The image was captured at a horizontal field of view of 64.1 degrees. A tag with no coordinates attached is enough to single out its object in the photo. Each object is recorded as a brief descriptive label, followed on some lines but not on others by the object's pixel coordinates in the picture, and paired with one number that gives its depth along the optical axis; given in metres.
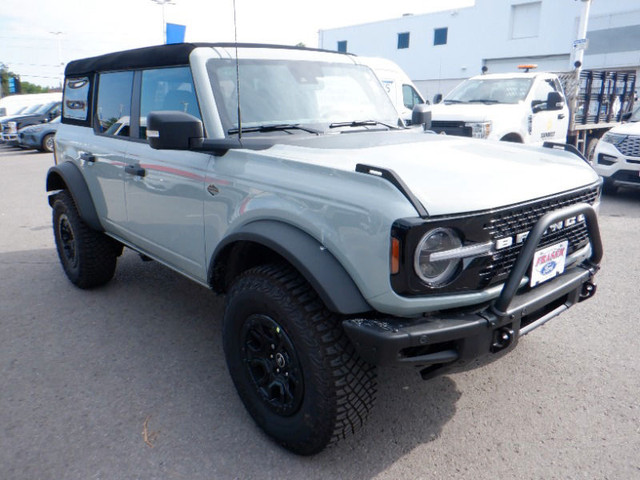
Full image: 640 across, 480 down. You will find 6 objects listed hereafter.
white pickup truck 8.26
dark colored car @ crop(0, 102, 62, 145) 18.20
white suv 8.05
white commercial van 11.80
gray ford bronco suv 2.03
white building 27.09
